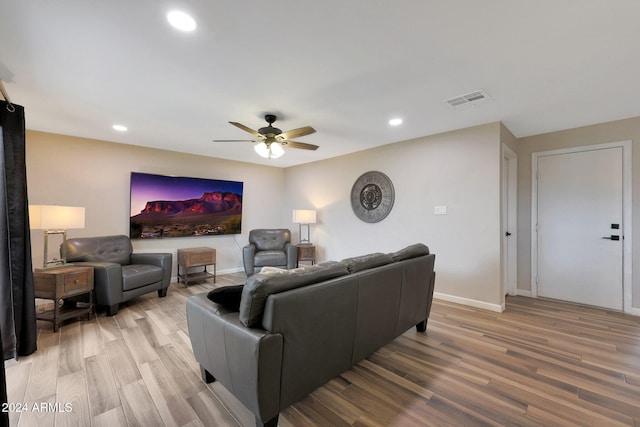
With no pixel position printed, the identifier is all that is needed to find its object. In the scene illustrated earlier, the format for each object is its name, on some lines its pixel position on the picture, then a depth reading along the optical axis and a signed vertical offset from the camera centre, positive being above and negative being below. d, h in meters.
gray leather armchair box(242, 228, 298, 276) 4.71 -0.72
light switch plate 3.69 +0.05
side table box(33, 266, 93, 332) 2.66 -0.77
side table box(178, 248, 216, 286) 4.35 -0.80
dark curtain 2.11 -0.28
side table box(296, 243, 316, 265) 5.06 -0.77
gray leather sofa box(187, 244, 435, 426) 1.39 -0.71
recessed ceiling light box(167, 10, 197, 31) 1.53 +1.17
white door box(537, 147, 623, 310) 3.31 -0.17
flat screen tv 4.36 +0.12
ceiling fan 2.94 +0.85
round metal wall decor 4.32 +0.30
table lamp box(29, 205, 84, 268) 2.74 -0.06
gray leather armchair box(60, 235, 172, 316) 3.05 -0.73
